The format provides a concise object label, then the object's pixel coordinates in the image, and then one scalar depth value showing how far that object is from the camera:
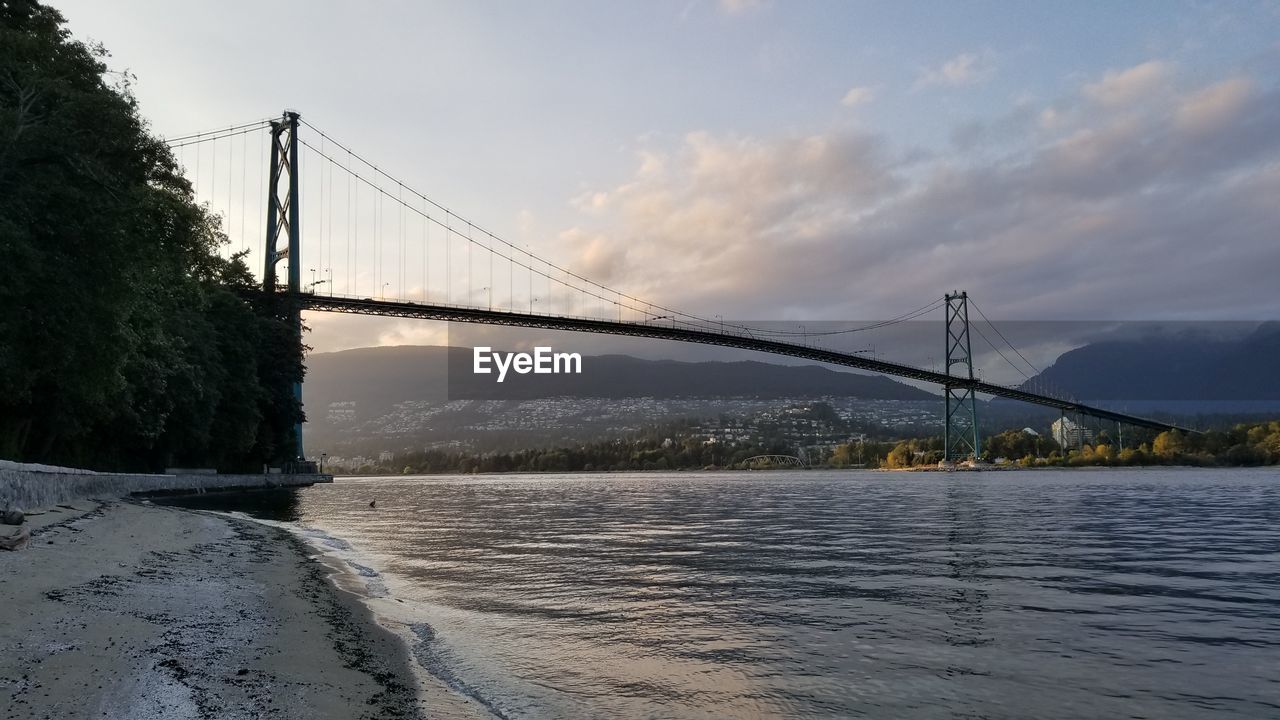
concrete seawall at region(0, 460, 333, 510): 15.31
